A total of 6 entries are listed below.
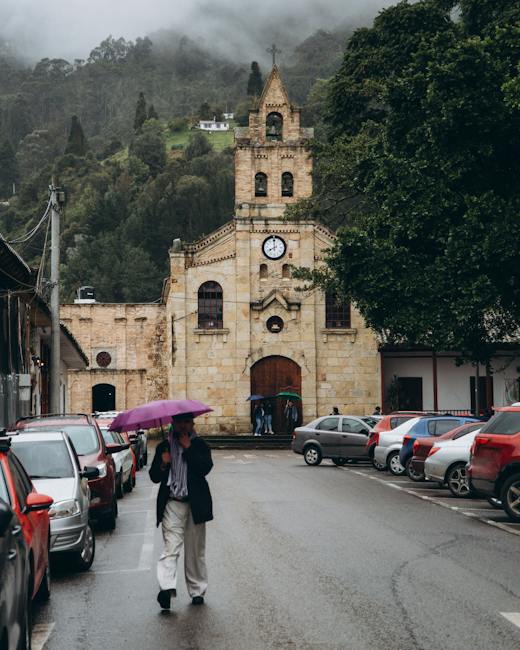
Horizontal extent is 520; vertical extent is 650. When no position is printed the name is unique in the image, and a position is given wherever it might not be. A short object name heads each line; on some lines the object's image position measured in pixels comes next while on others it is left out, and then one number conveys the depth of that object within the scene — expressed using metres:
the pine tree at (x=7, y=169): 169.12
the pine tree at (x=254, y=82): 179.12
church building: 53.66
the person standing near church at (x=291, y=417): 52.41
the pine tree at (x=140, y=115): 179.12
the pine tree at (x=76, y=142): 162.75
